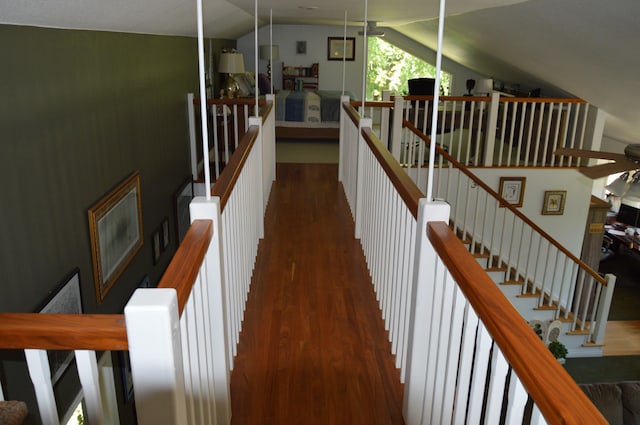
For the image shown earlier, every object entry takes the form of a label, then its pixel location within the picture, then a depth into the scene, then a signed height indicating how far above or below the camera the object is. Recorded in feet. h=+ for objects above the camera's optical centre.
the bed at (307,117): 29.33 -2.43
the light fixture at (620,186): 14.90 -3.05
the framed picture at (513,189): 24.43 -5.16
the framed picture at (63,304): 9.23 -4.23
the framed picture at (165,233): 17.16 -5.26
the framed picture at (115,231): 11.33 -3.76
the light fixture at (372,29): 25.97 +2.29
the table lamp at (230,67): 25.49 +0.24
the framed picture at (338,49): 40.29 +1.88
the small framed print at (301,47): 40.45 +1.98
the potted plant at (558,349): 19.19 -9.77
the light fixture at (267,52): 37.47 +1.46
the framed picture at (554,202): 24.92 -5.84
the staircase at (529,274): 19.48 -7.73
